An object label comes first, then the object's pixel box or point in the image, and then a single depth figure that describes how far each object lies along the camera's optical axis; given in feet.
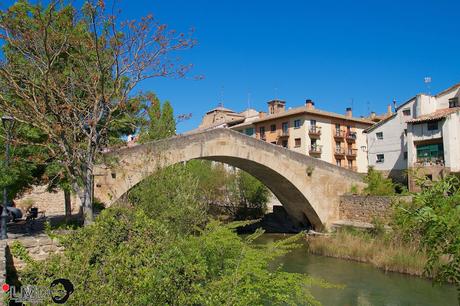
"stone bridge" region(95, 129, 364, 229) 52.60
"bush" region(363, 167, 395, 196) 74.18
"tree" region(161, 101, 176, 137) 107.60
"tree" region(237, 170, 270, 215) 98.53
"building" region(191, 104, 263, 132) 148.86
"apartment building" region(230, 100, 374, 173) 119.34
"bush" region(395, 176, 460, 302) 16.55
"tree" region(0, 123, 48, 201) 31.29
